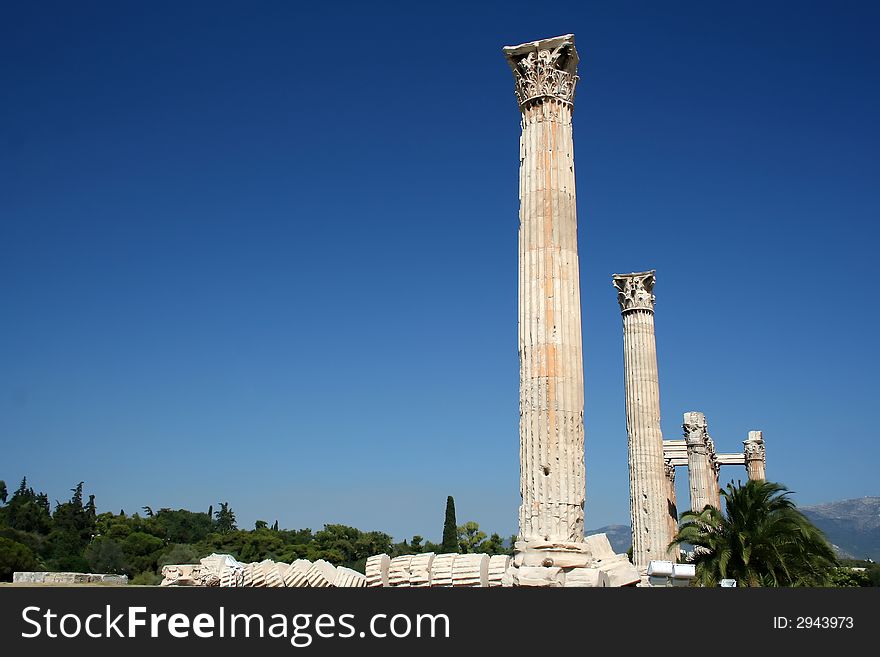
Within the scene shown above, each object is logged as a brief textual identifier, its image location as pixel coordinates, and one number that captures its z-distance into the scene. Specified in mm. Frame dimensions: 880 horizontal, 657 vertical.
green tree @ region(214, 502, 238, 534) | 95194
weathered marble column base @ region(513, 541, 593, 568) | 15703
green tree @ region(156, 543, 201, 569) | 55347
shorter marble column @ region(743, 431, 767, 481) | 41125
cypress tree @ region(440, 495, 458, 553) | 65188
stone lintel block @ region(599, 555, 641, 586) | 16828
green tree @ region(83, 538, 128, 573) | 58562
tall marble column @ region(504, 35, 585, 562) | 16359
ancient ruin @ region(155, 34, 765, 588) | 16141
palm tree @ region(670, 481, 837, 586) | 23844
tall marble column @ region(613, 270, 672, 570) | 26812
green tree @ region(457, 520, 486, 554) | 70750
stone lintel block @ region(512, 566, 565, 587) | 15320
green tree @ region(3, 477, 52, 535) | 71625
